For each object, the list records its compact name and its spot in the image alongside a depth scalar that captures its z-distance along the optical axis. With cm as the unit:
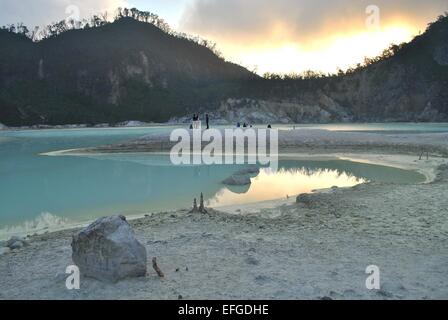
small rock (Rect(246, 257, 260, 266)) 721
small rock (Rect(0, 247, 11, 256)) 877
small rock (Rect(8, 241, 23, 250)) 921
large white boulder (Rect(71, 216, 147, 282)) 638
